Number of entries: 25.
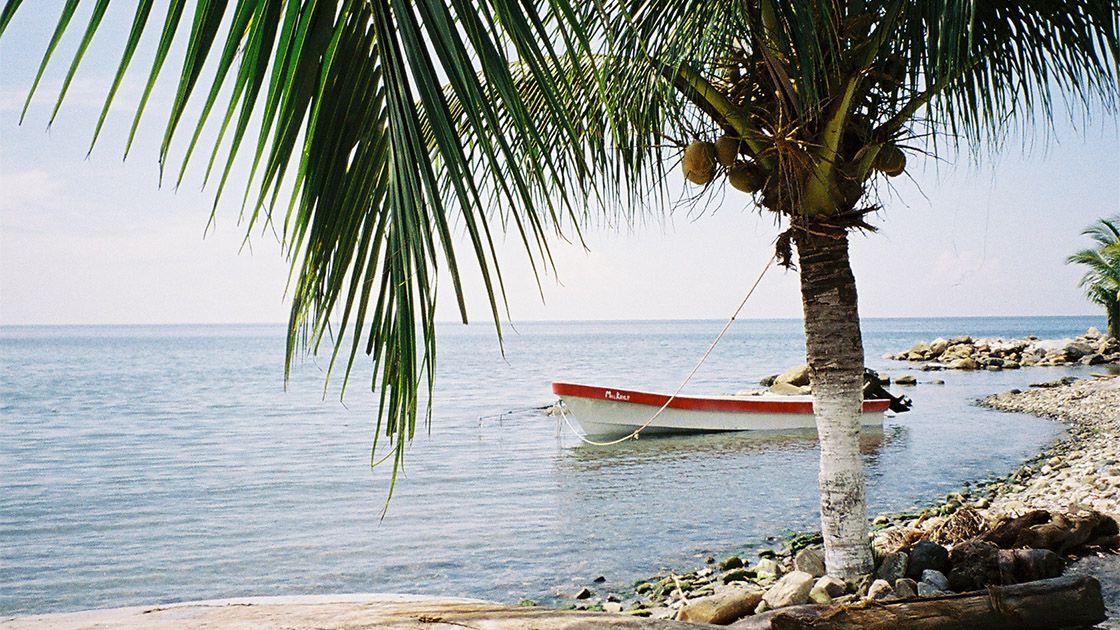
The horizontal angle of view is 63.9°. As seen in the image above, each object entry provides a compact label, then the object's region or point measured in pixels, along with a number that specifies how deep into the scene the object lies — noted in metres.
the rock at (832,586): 4.77
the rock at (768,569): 6.99
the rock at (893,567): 4.82
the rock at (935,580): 4.87
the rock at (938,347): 42.91
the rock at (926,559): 4.97
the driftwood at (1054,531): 5.20
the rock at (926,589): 4.78
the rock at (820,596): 4.69
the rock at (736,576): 7.17
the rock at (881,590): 4.64
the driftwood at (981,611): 3.04
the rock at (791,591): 5.02
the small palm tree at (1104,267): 29.02
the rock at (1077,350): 35.53
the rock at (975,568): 4.82
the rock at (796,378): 24.34
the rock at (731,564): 7.63
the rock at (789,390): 22.25
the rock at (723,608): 5.11
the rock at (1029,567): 4.73
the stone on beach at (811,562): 5.61
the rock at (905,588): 4.64
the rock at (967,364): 36.47
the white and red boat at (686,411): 16.64
